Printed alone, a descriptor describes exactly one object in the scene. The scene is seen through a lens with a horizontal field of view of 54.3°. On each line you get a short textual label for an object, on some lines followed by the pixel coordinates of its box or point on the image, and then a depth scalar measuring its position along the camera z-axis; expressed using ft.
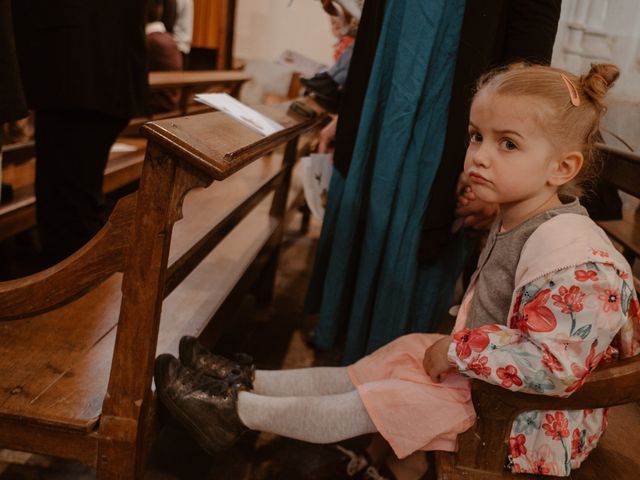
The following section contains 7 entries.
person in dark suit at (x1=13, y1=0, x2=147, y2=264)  5.27
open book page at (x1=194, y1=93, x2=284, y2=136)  4.33
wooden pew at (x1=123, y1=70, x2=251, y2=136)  9.25
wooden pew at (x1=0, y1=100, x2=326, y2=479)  3.15
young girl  3.27
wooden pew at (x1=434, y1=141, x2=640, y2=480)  3.35
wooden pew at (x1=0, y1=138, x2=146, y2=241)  6.84
